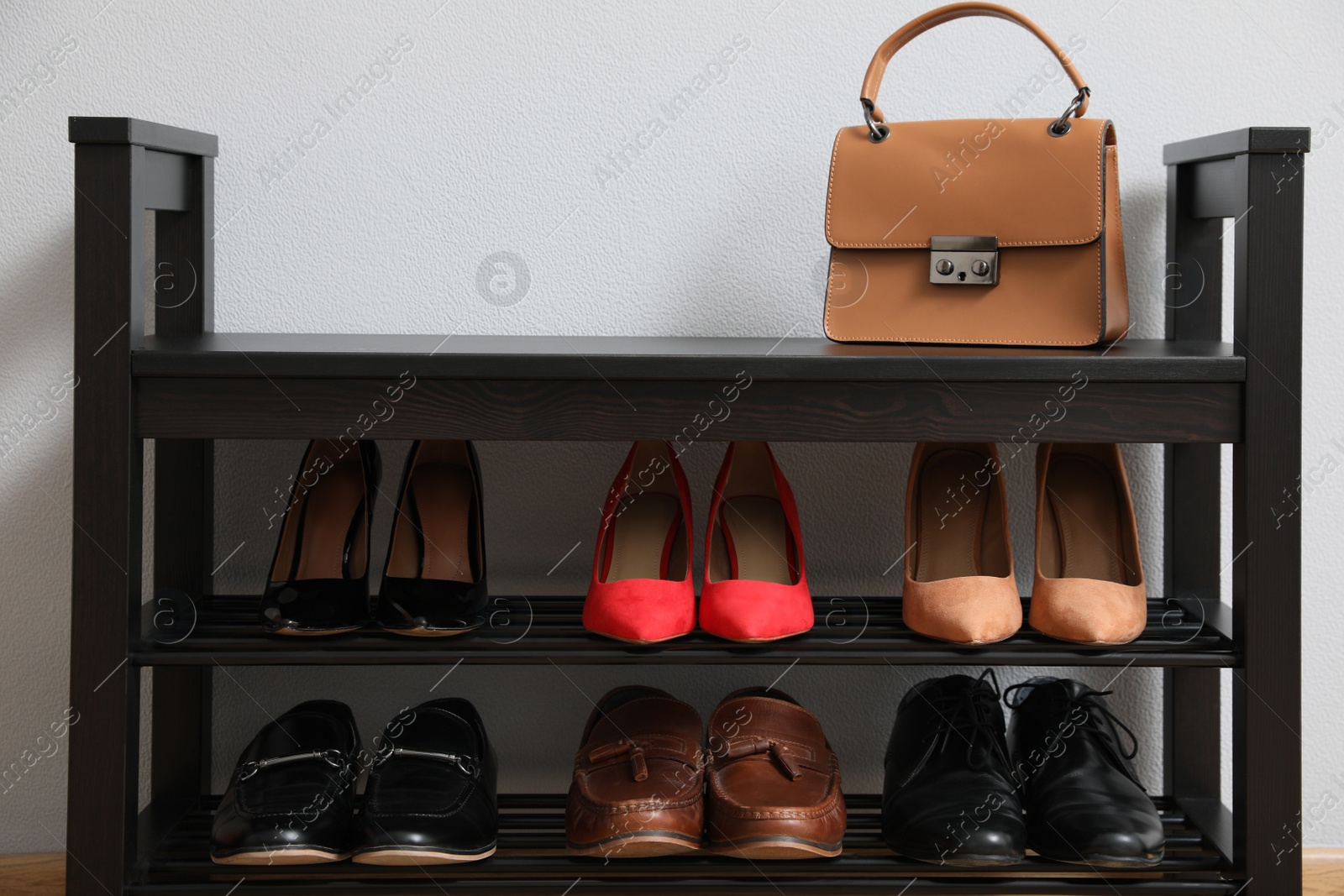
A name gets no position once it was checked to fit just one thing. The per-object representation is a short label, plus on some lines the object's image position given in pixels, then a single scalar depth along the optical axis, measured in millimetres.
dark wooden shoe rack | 965
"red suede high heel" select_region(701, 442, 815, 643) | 1021
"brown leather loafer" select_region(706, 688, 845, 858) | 1002
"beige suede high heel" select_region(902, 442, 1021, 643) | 1172
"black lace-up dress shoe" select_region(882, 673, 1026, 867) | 1002
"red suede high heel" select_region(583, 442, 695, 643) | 1021
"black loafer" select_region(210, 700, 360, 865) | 991
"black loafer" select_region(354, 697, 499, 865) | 993
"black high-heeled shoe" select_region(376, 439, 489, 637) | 1048
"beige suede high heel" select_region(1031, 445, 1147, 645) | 1030
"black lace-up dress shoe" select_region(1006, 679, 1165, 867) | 1009
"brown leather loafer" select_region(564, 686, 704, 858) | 1002
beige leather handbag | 1042
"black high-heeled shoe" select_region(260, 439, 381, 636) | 1059
